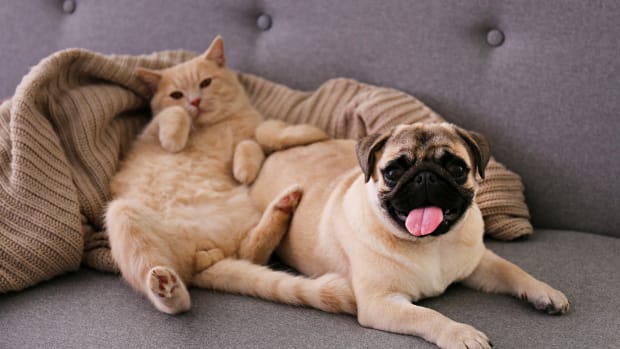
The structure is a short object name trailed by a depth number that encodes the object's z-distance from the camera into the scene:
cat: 1.49
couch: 1.33
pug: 1.32
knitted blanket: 1.58
